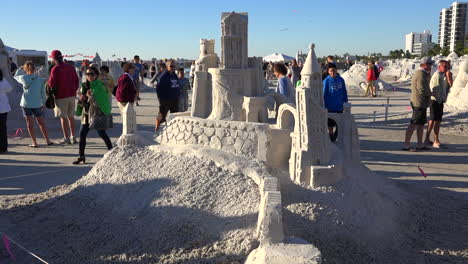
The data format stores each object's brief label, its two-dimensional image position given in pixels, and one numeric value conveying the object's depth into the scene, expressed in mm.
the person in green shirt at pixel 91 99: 7836
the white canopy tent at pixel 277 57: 34869
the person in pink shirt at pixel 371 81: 20105
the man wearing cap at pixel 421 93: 9312
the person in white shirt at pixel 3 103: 8820
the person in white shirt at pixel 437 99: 9945
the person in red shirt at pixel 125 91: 9125
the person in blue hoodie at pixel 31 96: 9703
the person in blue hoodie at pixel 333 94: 8211
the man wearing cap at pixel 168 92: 9930
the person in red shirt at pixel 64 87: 9414
